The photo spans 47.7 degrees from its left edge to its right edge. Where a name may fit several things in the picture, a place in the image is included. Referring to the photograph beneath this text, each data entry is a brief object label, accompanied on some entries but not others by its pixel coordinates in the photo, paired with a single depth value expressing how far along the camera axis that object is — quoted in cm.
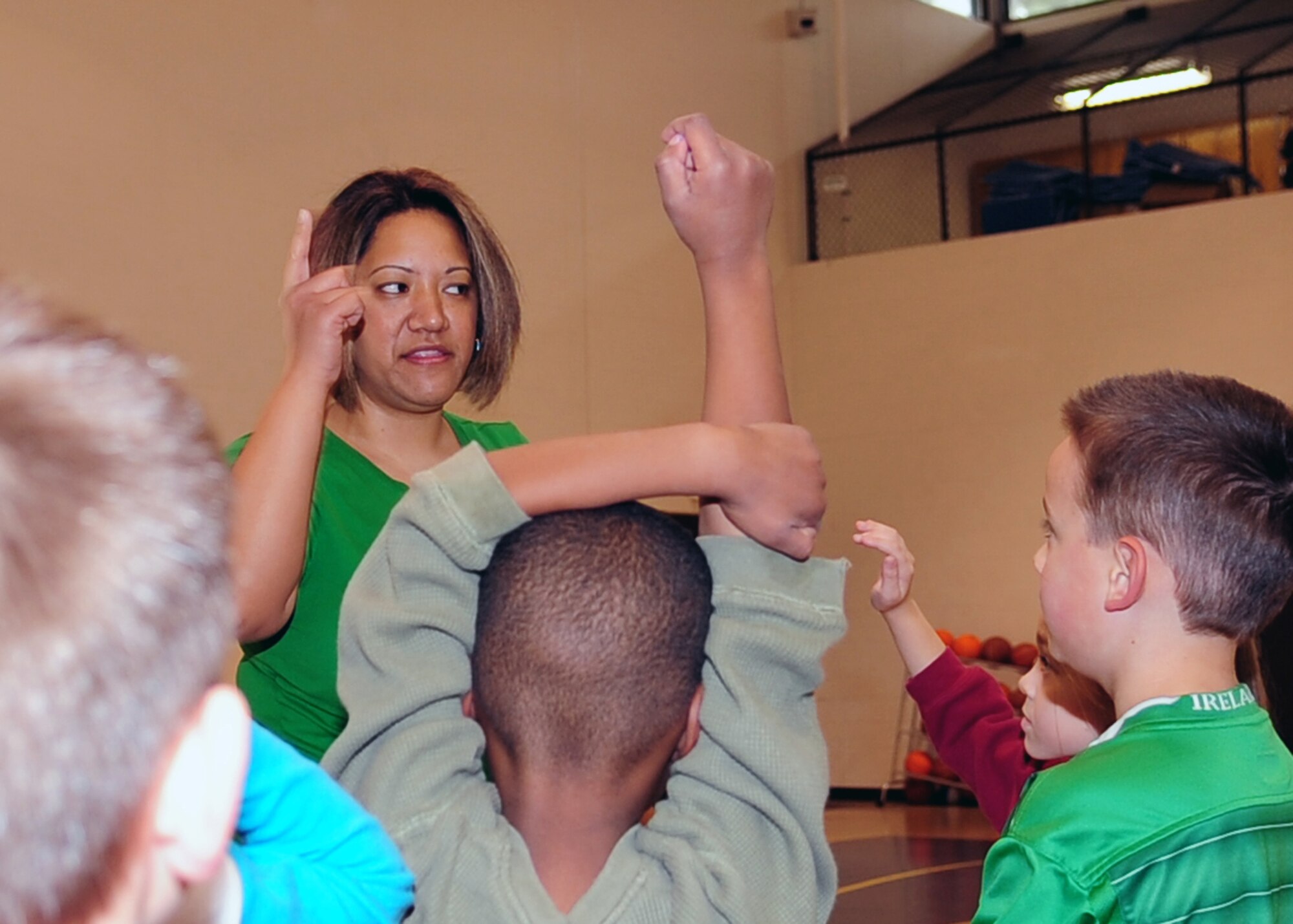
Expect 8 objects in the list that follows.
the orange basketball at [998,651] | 819
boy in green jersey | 124
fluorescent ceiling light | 895
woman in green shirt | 155
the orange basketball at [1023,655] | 804
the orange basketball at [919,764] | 832
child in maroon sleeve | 176
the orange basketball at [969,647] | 823
